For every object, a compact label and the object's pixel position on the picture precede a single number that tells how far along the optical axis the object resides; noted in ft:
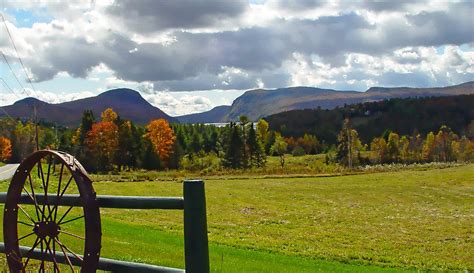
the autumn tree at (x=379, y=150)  516.32
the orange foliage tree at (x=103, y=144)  325.62
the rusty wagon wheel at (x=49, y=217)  15.89
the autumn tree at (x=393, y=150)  512.63
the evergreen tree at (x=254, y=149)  385.29
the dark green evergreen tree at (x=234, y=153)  362.53
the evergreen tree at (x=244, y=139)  371.56
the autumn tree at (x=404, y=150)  510.42
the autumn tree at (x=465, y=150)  528.22
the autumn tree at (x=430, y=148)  551.18
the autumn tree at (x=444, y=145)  538.06
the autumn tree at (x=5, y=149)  417.45
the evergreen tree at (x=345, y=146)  434.71
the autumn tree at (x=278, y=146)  545.03
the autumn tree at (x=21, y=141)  421.18
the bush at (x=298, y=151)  640.99
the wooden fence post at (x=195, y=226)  14.42
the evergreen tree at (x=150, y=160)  332.39
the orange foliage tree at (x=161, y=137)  367.86
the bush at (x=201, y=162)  354.35
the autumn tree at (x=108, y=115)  374.02
